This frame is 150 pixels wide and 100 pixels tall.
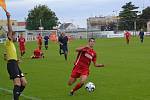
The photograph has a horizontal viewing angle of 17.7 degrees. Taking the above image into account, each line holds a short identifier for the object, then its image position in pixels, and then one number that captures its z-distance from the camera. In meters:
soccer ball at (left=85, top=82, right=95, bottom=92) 14.87
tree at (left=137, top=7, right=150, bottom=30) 149.77
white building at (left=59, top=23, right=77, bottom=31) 186.02
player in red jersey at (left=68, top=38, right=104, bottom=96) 14.21
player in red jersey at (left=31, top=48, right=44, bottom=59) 36.22
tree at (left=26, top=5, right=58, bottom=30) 141.38
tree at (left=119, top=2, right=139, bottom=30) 150.75
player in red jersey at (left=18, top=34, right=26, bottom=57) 37.62
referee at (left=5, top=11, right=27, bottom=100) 12.01
